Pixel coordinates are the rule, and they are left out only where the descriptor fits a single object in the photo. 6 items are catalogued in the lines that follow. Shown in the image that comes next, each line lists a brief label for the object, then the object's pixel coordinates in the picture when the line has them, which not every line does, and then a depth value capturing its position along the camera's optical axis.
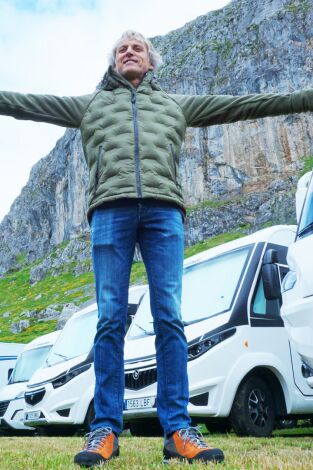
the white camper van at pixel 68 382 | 9.41
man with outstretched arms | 3.46
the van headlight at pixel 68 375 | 9.63
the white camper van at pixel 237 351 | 6.63
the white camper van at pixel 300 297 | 3.99
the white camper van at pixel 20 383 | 14.66
